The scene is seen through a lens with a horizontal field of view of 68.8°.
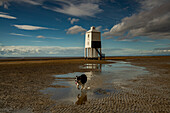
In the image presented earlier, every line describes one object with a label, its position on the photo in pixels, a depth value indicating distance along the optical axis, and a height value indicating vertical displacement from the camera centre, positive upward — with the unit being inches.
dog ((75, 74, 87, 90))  335.1 -66.8
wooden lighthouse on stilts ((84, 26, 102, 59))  1529.3 +201.2
